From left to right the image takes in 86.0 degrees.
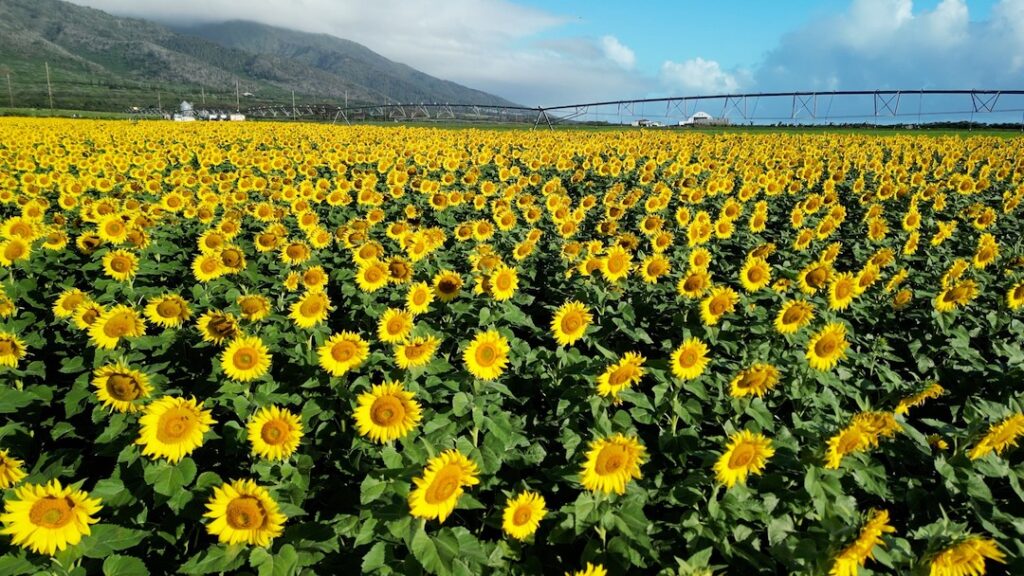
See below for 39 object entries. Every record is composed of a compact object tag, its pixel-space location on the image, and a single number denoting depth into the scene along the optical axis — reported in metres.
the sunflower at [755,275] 5.25
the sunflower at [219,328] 4.03
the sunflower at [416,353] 3.74
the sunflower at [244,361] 3.77
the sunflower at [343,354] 3.78
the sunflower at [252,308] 4.34
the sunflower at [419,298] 4.73
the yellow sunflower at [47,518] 2.54
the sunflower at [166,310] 4.50
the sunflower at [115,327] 4.10
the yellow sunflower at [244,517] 2.68
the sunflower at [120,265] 5.68
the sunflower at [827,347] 3.77
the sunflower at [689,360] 3.68
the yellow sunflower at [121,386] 3.22
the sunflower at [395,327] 4.22
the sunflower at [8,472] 2.75
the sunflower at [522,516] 2.86
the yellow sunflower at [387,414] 3.07
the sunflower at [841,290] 4.90
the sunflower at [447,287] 4.94
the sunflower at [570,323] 4.29
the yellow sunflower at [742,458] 2.80
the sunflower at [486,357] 3.75
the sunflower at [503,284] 4.97
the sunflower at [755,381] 3.35
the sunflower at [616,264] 5.71
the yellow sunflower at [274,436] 3.12
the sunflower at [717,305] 4.54
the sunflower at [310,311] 4.50
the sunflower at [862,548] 2.13
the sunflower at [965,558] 2.03
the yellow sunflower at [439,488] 2.60
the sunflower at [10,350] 3.79
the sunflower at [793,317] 4.23
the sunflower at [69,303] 4.71
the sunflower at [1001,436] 2.82
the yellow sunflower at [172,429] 3.10
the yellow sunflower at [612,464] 2.80
